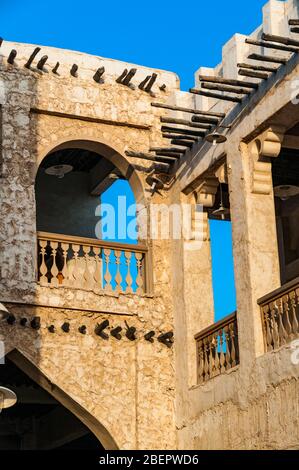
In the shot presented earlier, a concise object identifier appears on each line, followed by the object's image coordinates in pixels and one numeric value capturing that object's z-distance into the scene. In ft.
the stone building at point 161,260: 35.06
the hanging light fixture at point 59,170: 49.57
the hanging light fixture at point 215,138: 36.45
